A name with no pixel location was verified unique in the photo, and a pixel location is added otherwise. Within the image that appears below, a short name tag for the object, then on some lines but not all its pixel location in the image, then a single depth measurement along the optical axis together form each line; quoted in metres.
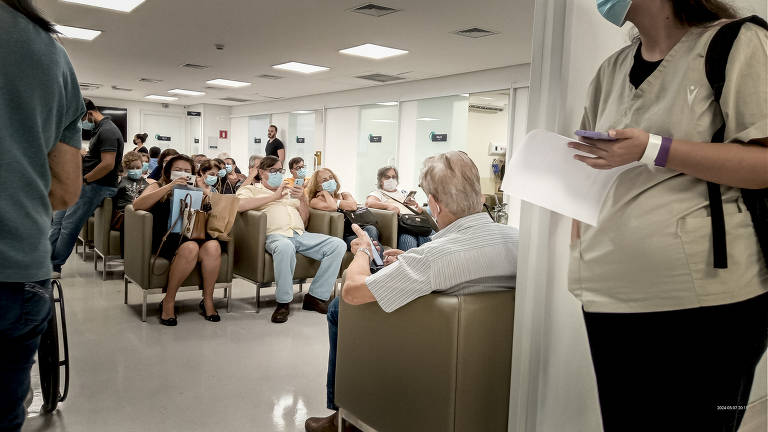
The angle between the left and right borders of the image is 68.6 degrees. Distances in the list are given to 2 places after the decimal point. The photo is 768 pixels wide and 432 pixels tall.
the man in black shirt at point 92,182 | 4.72
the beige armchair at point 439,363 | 1.76
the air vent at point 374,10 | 5.75
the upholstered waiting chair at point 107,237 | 5.42
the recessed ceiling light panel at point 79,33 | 7.74
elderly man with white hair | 1.84
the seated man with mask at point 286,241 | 4.53
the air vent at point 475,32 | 6.66
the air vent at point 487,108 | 11.78
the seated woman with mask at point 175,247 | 4.21
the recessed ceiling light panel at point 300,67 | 9.55
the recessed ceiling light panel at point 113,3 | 6.25
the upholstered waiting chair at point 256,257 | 4.57
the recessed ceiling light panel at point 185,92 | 14.23
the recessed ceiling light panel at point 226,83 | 11.95
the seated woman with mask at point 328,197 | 5.23
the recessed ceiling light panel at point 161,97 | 16.17
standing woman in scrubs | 1.00
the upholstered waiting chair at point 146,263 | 4.16
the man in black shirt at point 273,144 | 11.52
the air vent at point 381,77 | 10.26
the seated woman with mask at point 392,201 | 5.42
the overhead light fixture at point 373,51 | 7.86
